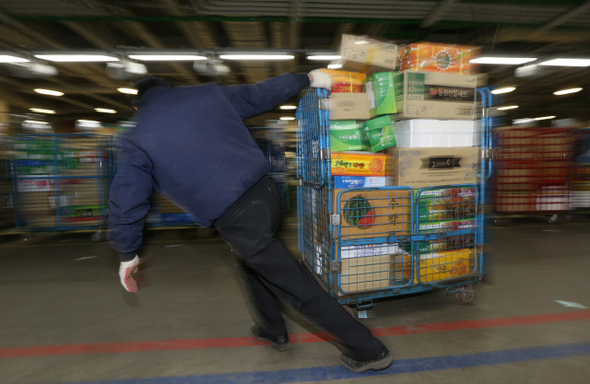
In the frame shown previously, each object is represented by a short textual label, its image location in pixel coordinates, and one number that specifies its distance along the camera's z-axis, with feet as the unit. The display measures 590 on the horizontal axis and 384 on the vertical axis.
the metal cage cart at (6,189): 21.02
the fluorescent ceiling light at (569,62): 28.27
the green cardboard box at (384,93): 10.01
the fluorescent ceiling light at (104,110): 51.50
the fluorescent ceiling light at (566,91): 43.27
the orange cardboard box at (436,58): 10.04
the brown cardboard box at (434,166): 9.68
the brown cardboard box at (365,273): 9.59
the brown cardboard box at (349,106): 9.83
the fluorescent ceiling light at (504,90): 41.22
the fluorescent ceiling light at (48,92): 37.67
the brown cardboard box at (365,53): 9.91
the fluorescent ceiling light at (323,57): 26.14
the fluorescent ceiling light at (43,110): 49.38
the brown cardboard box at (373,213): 9.44
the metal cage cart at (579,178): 24.08
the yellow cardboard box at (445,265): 10.25
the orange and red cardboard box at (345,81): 10.53
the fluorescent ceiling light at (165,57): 25.27
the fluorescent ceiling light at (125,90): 37.59
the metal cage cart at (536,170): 23.85
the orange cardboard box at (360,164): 9.84
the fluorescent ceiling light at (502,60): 26.54
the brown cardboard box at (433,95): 9.66
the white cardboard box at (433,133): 9.90
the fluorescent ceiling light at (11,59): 25.74
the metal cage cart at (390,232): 9.48
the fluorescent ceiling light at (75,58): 25.09
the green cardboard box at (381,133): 9.90
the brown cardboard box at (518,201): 23.85
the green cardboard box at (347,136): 10.30
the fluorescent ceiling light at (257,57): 25.40
